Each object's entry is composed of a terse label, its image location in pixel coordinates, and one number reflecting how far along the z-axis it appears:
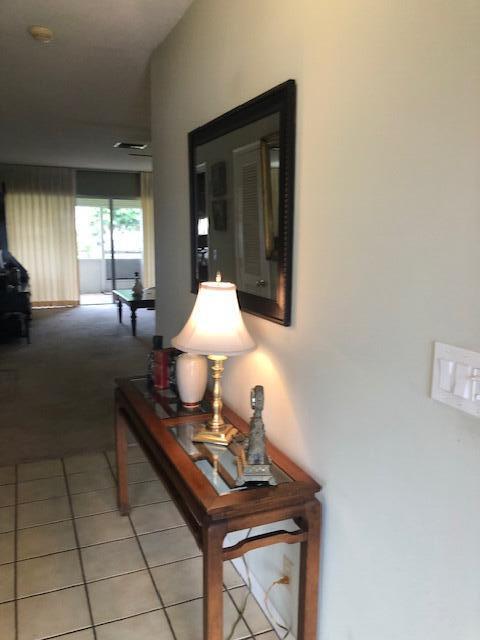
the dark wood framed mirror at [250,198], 1.51
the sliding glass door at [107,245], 9.28
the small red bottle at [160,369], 2.17
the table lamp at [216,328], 1.56
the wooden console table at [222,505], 1.25
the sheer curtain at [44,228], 8.43
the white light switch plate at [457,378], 0.92
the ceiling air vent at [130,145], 5.98
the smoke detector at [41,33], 2.49
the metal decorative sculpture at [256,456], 1.36
